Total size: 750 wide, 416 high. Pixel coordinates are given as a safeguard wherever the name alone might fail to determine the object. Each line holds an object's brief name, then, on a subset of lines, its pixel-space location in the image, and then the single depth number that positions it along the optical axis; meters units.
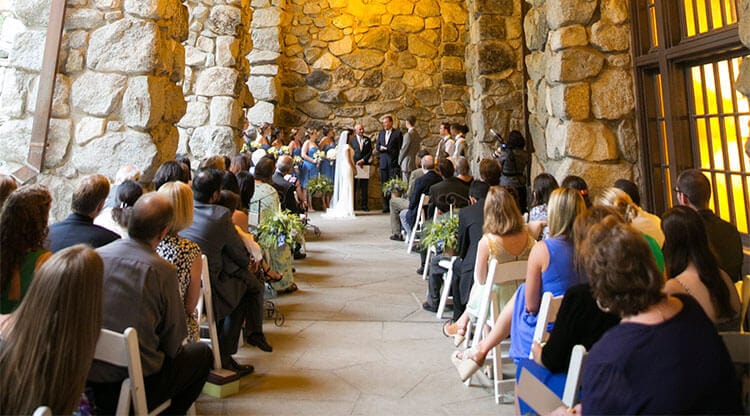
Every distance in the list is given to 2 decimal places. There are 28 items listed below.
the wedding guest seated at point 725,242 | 2.42
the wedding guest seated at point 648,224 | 2.71
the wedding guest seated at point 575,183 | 3.26
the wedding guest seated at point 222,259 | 2.81
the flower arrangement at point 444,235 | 4.06
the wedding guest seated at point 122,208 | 2.36
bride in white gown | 9.26
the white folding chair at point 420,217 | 5.89
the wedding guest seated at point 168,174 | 3.19
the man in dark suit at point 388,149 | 9.93
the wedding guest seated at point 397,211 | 6.95
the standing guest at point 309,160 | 9.73
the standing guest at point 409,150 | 9.61
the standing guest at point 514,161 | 5.57
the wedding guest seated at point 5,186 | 2.27
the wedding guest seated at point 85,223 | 2.22
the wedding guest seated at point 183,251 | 2.30
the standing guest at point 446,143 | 8.49
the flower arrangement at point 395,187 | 8.77
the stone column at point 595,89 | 4.09
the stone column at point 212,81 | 6.12
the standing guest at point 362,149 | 10.11
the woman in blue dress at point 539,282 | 2.20
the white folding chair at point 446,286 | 3.71
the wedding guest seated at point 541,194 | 3.41
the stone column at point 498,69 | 7.66
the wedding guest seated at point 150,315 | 1.74
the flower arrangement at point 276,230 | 4.17
